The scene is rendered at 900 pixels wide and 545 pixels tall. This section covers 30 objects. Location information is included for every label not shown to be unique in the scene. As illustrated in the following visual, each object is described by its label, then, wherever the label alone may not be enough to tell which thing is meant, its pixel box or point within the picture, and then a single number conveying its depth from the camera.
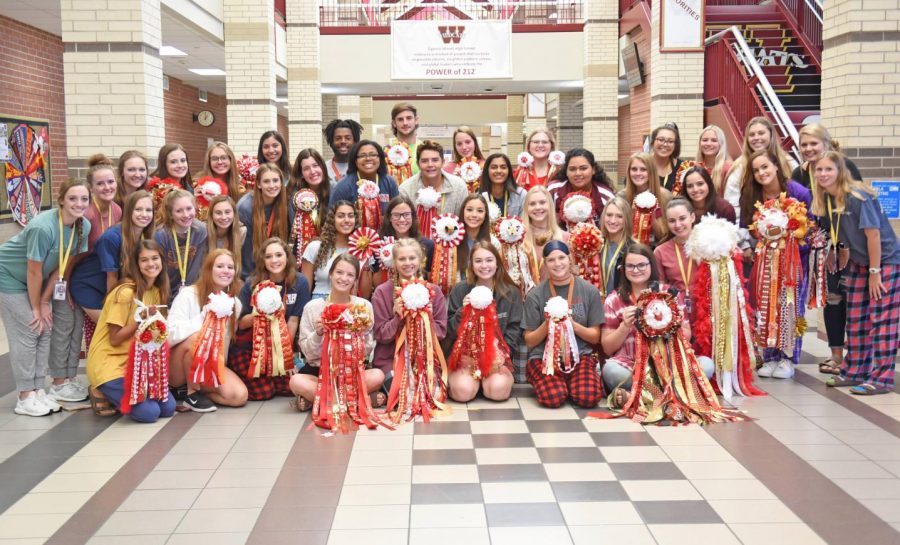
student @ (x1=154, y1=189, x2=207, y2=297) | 5.89
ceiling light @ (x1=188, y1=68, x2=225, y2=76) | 18.44
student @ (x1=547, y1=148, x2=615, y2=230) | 6.85
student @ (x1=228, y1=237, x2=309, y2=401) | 5.87
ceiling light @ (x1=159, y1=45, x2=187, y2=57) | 15.25
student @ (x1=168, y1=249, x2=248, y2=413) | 5.64
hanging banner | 17.16
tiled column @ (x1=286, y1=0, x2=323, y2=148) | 17.95
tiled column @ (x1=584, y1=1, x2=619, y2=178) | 17.84
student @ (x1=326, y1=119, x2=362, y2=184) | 7.19
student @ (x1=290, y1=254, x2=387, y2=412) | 5.53
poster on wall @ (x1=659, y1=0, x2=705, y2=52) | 13.26
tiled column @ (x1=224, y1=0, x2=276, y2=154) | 13.70
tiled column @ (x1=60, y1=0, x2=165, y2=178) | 8.39
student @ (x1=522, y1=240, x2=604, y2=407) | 5.71
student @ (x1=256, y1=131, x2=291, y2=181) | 7.07
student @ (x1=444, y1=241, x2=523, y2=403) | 5.79
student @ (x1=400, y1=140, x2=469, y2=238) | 6.71
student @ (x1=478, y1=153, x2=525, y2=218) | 6.77
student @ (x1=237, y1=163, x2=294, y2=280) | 6.49
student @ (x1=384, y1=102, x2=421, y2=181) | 7.46
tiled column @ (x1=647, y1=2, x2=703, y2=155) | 13.27
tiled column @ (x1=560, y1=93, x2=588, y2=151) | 22.69
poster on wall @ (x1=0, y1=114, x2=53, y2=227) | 11.34
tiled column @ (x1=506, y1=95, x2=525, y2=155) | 31.06
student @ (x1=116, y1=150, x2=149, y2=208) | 6.30
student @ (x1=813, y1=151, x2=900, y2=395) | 5.93
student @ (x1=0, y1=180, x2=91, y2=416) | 5.42
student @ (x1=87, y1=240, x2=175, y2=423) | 5.48
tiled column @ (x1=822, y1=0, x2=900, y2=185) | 8.04
